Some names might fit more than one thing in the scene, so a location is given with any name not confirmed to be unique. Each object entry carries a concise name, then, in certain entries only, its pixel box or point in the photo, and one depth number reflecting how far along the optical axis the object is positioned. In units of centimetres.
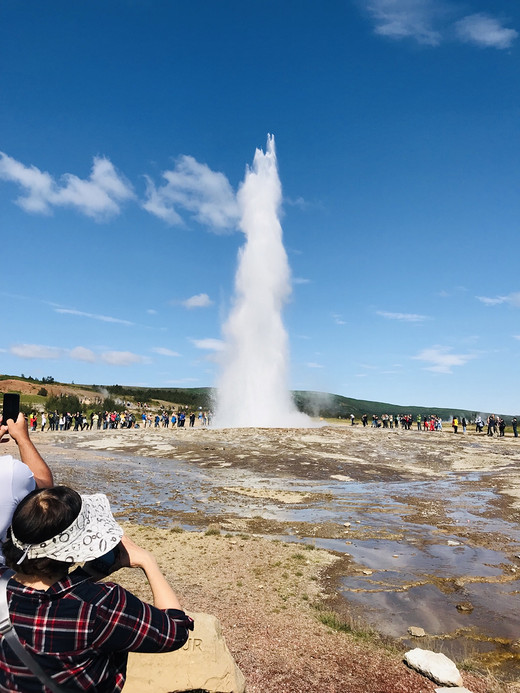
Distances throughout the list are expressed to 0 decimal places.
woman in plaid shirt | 221
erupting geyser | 5203
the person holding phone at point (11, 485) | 280
